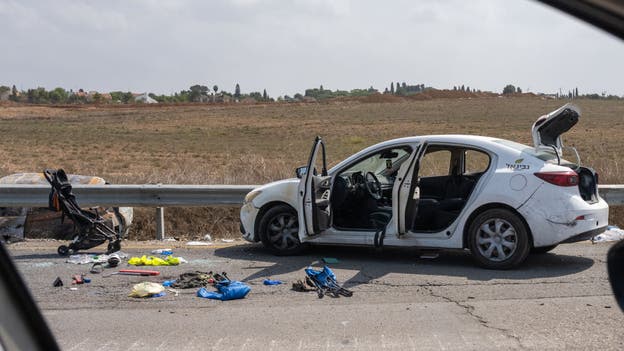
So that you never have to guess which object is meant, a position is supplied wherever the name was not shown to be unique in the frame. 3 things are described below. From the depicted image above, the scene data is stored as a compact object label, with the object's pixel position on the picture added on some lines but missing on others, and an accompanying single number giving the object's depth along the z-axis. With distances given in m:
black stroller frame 8.99
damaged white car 7.65
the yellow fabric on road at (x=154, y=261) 8.39
